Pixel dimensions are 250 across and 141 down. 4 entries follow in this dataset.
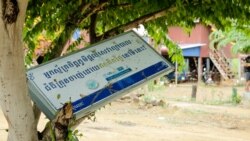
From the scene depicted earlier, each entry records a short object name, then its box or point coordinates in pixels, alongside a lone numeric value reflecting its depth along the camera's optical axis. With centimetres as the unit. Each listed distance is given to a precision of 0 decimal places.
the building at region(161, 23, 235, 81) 2975
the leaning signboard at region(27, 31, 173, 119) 253
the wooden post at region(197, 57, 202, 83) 2995
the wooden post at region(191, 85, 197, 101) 2122
